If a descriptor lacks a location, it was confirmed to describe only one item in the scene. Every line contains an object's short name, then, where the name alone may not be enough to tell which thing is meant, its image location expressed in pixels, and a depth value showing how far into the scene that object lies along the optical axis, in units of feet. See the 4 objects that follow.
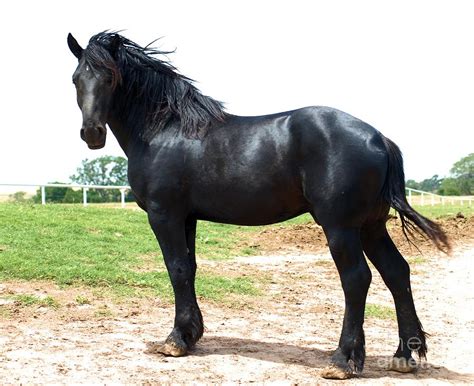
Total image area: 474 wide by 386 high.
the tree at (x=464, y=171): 247.50
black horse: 16.72
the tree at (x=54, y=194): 79.90
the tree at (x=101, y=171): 131.64
